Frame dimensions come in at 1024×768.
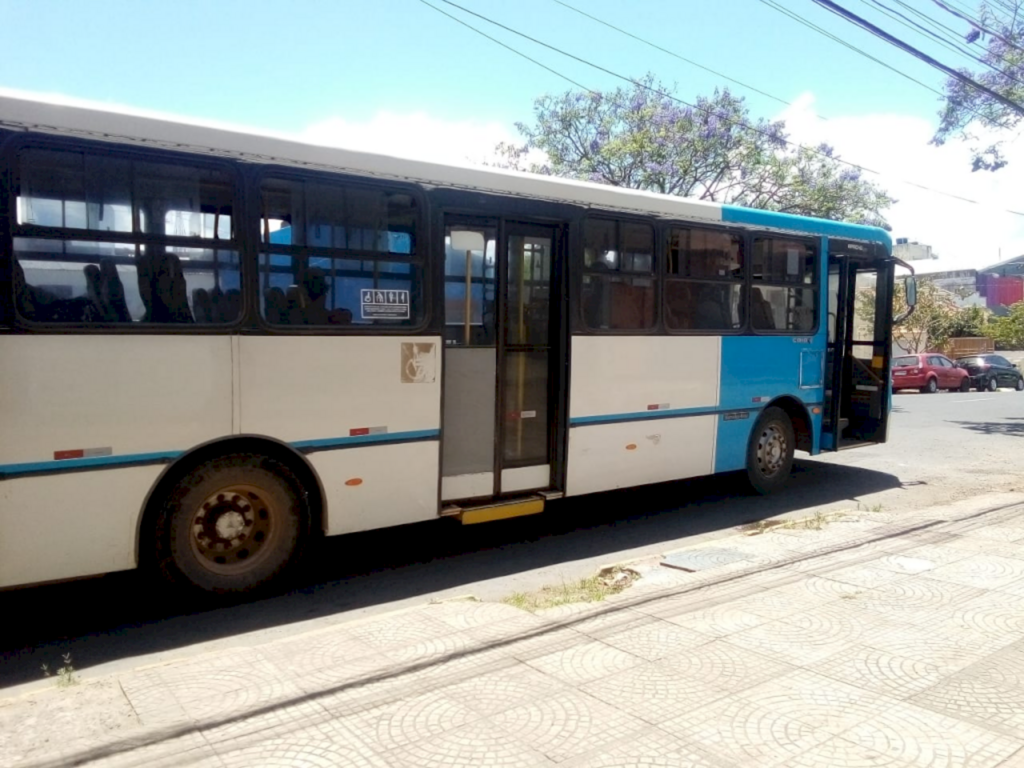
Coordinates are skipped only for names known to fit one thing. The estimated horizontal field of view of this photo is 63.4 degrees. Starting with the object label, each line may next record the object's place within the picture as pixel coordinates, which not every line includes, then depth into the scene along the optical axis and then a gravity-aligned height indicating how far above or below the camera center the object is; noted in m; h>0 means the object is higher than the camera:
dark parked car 32.00 -1.49
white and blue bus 4.76 -0.14
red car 29.62 -1.47
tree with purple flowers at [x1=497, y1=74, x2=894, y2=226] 26.23 +5.59
